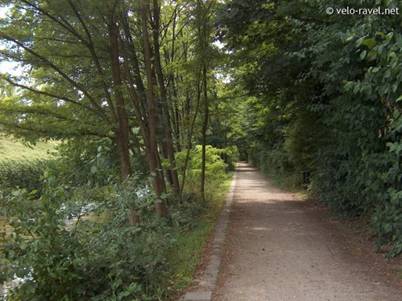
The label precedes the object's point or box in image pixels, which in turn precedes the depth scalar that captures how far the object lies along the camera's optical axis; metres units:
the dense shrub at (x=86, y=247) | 4.24
